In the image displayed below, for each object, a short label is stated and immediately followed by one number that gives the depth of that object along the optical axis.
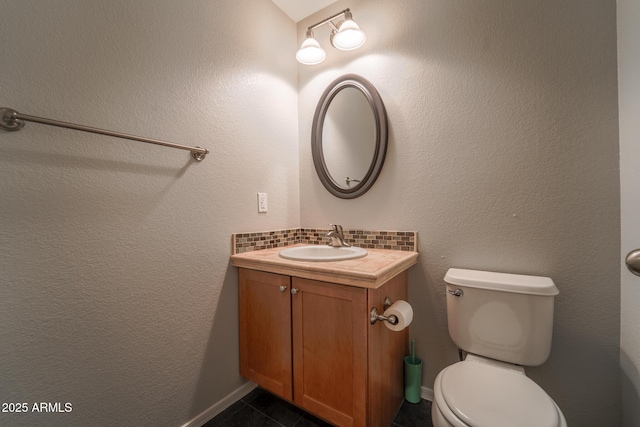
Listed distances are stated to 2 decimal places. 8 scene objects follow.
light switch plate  1.57
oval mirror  1.51
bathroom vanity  1.01
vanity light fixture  1.41
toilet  0.77
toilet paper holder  1.00
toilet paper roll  1.03
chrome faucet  1.57
